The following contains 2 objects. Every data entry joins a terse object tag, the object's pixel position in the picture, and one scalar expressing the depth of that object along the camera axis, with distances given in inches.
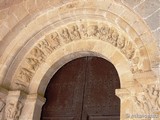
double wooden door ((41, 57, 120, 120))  124.7
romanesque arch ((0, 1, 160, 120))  113.5
